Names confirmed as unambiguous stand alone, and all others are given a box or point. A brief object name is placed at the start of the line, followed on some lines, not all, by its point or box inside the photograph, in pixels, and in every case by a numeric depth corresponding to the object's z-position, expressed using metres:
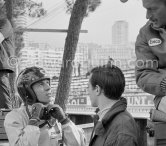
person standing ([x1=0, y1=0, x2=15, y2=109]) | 4.47
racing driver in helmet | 2.79
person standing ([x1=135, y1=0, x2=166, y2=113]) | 2.17
